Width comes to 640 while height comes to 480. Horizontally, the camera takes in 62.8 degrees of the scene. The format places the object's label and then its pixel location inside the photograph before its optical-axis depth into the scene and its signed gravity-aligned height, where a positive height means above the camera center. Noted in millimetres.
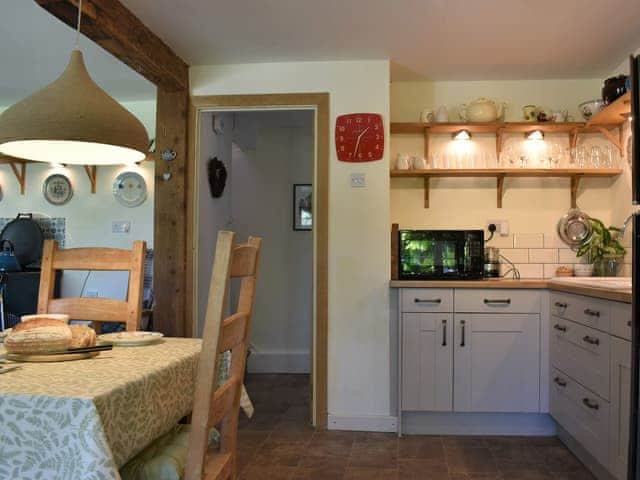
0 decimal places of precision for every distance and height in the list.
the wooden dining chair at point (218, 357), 1100 -276
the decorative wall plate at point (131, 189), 4301 +431
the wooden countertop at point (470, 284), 2877 -214
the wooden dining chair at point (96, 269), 1894 -139
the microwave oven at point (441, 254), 3051 -56
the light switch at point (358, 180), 3125 +381
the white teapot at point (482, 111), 3275 +841
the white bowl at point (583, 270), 3260 -153
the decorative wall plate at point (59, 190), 4402 +431
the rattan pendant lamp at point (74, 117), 1436 +350
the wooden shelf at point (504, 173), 3230 +453
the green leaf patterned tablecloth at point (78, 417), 1020 -368
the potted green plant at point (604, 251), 3158 -30
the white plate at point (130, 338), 1627 -310
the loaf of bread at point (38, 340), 1396 -266
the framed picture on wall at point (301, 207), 4555 +317
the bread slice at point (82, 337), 1515 -280
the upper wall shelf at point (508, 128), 3250 +743
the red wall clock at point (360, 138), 3109 +629
